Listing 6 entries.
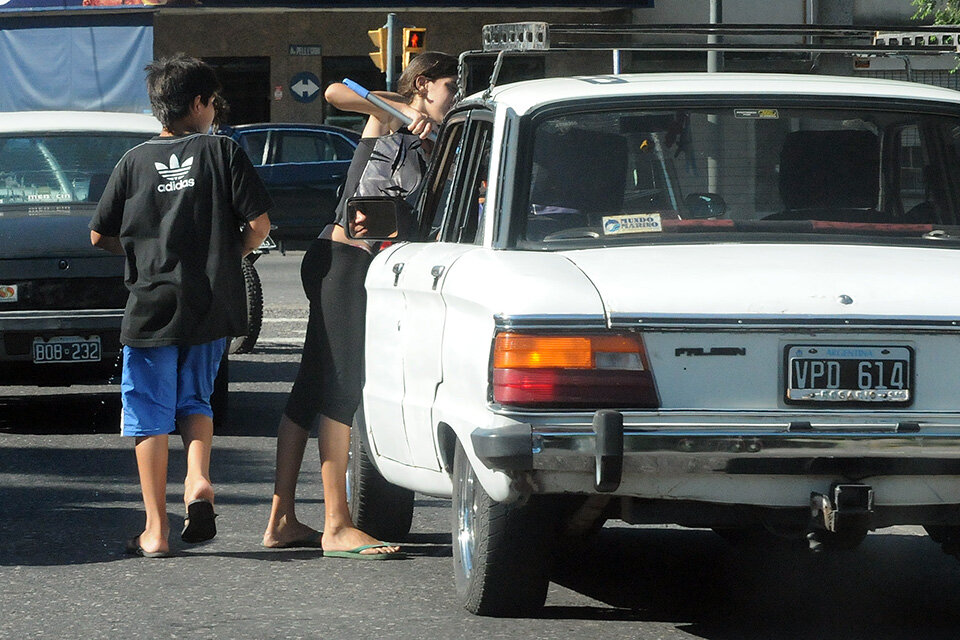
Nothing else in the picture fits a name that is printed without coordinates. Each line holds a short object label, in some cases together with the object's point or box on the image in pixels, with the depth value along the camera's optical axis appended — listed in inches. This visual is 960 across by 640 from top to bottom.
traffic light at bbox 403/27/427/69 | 1723.7
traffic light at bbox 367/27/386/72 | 1883.6
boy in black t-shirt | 502.3
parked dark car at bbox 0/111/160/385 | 768.9
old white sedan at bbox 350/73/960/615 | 363.9
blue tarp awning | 2240.4
